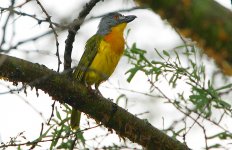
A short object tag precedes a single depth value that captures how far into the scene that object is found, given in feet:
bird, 33.04
